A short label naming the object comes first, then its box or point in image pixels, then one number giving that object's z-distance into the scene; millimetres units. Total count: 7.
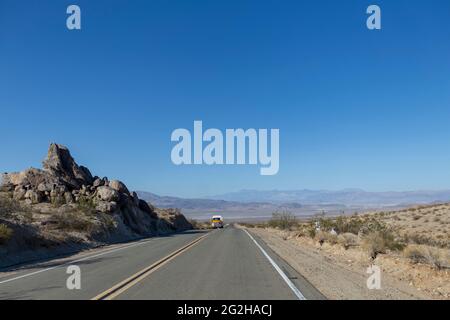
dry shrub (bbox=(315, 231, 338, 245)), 31528
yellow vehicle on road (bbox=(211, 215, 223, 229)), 82125
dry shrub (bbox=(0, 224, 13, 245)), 24062
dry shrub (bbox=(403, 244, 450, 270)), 17208
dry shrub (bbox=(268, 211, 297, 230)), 67012
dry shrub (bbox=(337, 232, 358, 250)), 28094
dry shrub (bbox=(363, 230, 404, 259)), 22766
